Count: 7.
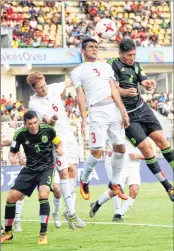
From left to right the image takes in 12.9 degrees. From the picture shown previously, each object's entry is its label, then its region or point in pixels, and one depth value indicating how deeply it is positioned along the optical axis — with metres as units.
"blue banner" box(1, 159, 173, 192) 27.05
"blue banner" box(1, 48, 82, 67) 38.19
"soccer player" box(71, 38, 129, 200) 12.21
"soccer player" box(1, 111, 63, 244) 12.31
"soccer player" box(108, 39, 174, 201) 12.35
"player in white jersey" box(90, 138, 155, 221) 15.14
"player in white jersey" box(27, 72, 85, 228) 12.97
